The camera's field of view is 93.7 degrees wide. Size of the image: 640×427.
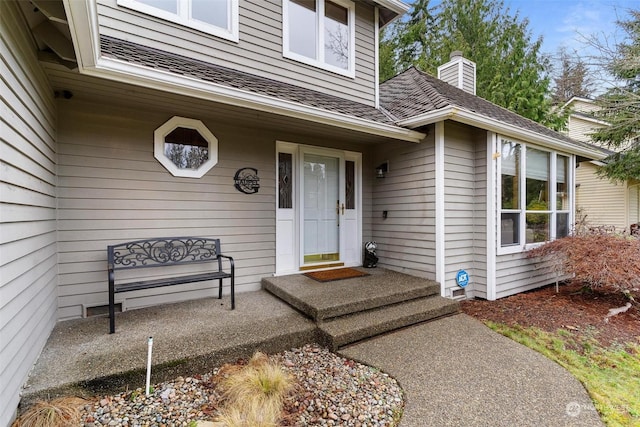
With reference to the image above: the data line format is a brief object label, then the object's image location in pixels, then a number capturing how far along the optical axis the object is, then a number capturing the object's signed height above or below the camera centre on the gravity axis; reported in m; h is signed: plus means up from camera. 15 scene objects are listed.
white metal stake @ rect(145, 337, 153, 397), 2.25 -1.22
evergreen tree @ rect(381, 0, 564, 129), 11.25 +6.91
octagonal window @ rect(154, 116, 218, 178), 3.74 +0.83
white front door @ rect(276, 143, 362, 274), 4.74 +0.02
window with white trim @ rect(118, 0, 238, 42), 3.62 +2.53
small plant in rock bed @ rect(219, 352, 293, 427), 1.90 -1.32
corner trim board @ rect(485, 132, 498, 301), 4.63 -0.05
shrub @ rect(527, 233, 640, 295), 4.26 -0.74
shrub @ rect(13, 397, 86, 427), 1.84 -1.28
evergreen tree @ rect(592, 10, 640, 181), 8.16 +3.00
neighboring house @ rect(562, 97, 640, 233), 10.99 +0.57
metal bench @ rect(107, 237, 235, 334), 3.07 -0.56
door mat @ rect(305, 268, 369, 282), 4.50 -1.01
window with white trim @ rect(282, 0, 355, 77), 4.65 +2.88
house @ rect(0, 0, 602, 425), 2.26 +0.71
